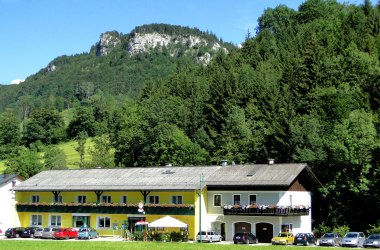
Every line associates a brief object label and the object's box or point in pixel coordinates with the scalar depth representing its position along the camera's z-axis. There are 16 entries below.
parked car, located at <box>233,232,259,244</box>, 55.06
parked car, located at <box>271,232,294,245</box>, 53.66
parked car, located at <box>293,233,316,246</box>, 52.88
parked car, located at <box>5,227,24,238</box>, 61.75
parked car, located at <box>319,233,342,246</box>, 51.94
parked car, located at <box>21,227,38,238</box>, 62.06
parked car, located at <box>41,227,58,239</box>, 60.09
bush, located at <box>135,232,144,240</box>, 58.97
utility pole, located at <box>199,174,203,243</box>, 57.00
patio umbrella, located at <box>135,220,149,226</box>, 61.19
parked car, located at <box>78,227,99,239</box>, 60.50
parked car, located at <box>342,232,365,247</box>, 51.22
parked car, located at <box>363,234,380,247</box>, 49.69
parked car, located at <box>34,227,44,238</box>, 61.12
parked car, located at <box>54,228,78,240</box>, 59.59
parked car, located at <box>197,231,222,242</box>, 56.95
